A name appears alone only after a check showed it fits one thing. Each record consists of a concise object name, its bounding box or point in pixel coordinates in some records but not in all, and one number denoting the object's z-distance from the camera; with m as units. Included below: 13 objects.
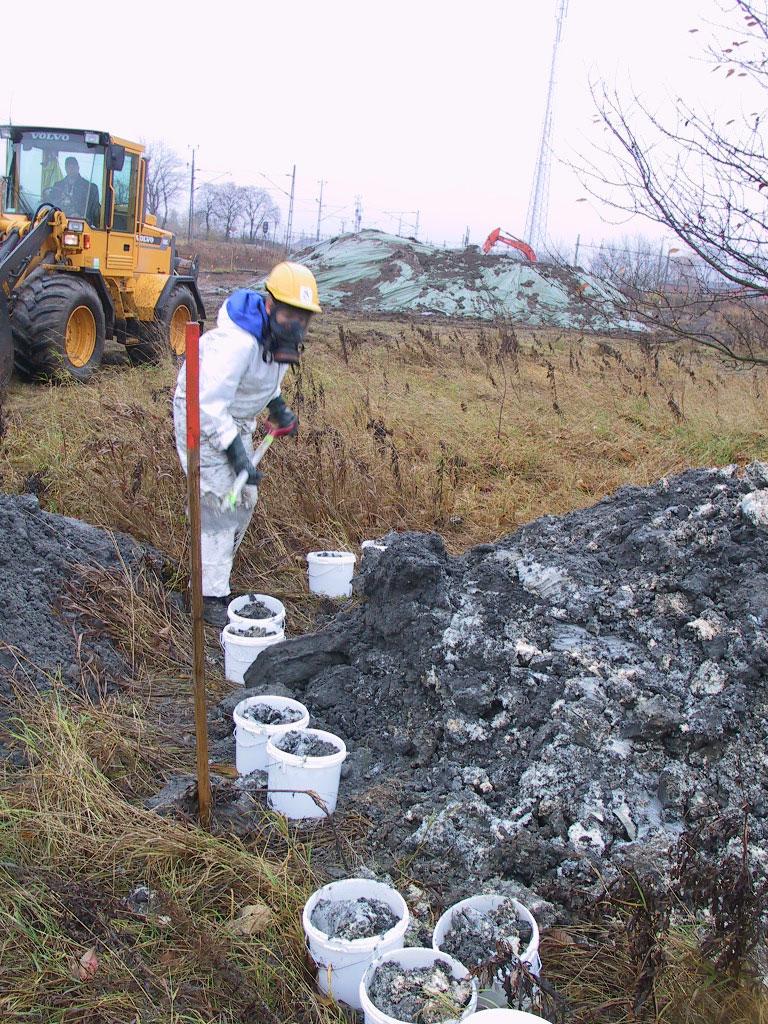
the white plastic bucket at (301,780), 2.80
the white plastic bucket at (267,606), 4.01
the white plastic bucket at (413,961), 2.06
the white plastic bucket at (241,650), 3.85
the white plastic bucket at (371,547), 4.31
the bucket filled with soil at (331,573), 4.82
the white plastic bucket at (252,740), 3.01
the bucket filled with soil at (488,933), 2.11
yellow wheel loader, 8.61
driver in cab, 9.61
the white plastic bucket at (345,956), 2.14
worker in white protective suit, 4.07
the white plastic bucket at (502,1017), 1.80
